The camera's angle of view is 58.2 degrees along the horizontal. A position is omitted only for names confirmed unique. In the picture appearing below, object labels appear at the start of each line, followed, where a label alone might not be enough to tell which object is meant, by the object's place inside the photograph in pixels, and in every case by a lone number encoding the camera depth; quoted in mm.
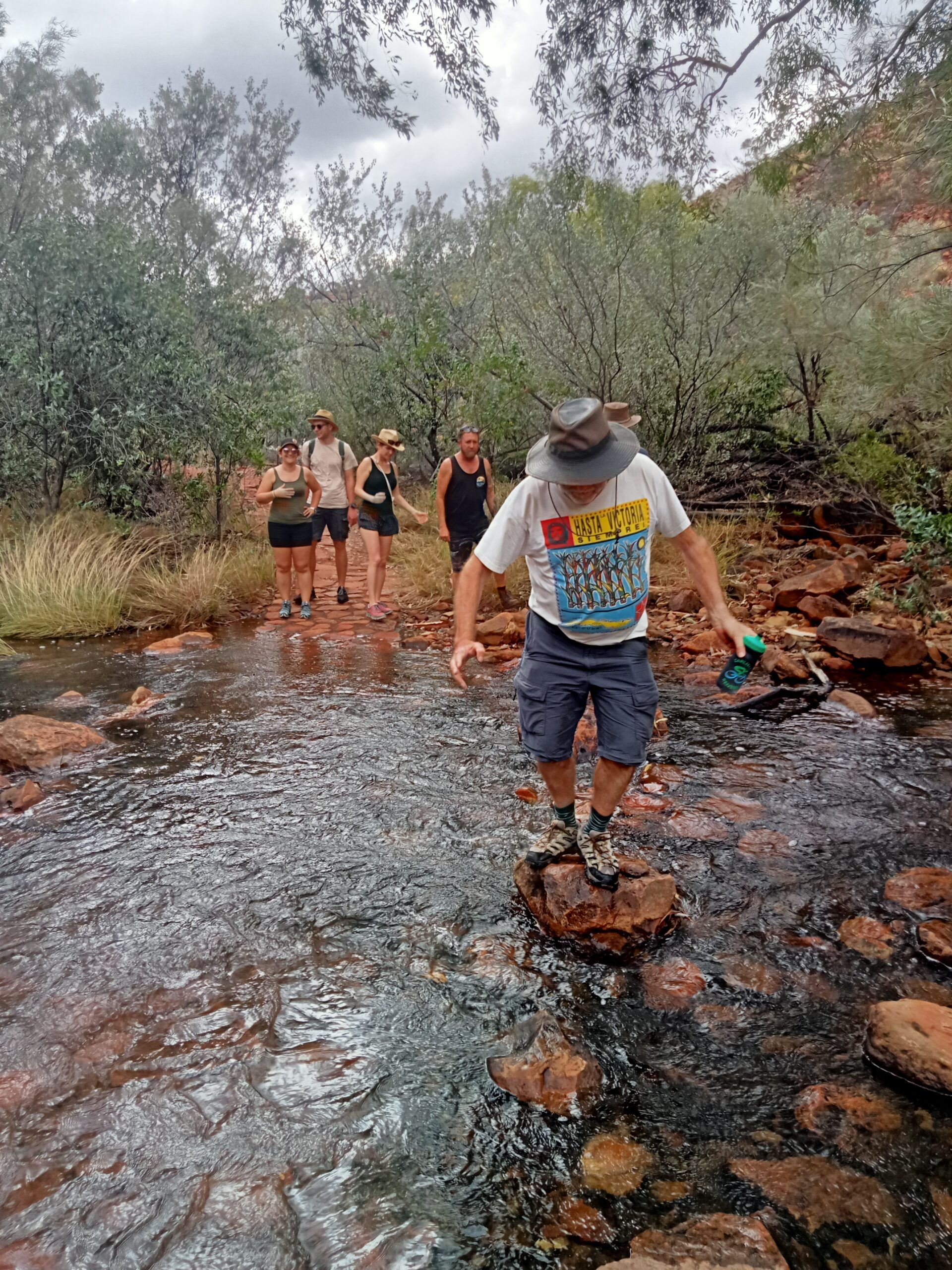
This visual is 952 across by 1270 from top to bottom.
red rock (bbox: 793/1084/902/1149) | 2385
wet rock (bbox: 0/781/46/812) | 4656
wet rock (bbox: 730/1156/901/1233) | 2109
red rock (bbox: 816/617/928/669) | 6582
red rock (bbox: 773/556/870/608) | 8000
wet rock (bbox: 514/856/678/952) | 3346
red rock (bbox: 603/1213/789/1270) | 1955
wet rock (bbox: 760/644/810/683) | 6473
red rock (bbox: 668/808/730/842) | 4184
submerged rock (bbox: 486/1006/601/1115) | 2533
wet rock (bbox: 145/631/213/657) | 8352
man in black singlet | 8070
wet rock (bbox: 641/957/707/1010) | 2984
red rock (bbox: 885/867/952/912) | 3465
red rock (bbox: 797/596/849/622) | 7641
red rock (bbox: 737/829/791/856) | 3994
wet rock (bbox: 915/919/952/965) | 3127
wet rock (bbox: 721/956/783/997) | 3033
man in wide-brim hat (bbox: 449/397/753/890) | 3150
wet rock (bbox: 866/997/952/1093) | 2486
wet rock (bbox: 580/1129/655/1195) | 2234
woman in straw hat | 8820
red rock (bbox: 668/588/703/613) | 8422
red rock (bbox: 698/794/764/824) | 4383
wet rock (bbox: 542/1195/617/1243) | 2092
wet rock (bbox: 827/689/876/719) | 5781
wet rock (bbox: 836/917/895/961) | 3199
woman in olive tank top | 8727
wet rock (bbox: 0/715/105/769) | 5238
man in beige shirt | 9398
